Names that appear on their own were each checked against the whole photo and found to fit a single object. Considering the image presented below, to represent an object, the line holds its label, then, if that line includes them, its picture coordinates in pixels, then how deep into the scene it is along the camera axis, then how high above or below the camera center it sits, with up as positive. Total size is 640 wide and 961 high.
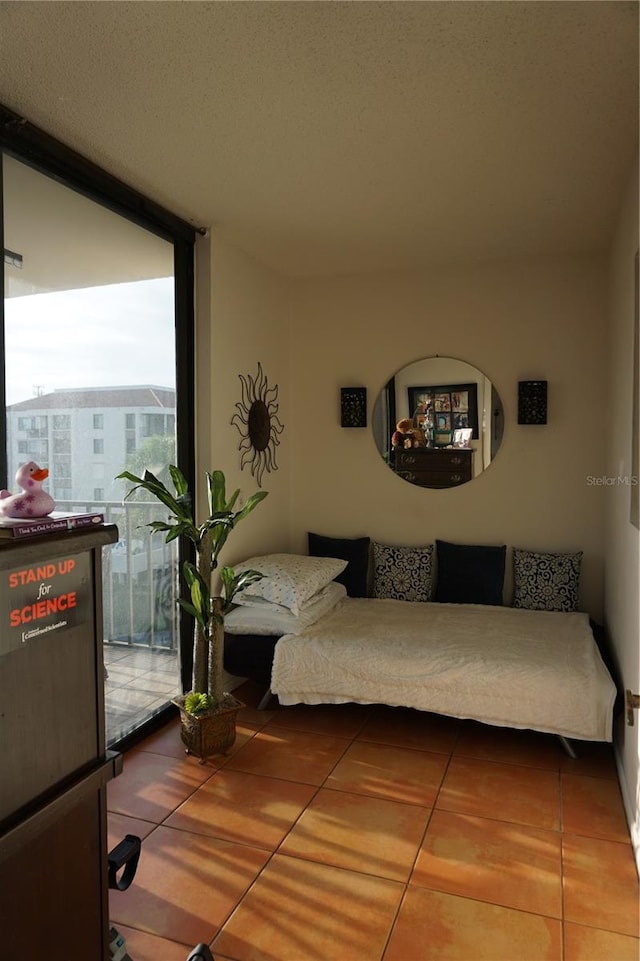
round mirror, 4.26 +0.27
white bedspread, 2.95 -0.99
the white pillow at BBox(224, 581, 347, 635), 3.52 -0.85
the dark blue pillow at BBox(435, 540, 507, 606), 4.14 -0.72
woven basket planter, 2.96 -1.23
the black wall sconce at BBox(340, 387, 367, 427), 4.52 +0.39
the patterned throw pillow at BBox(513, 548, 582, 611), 3.99 -0.74
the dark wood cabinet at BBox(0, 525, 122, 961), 1.34 -0.64
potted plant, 2.98 -0.70
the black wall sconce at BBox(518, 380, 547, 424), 4.11 +0.38
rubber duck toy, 1.55 -0.08
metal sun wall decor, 4.01 +0.25
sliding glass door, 2.47 +0.35
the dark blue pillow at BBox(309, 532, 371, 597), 4.39 -0.65
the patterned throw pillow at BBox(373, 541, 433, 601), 4.29 -0.74
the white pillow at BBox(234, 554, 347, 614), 3.56 -0.65
